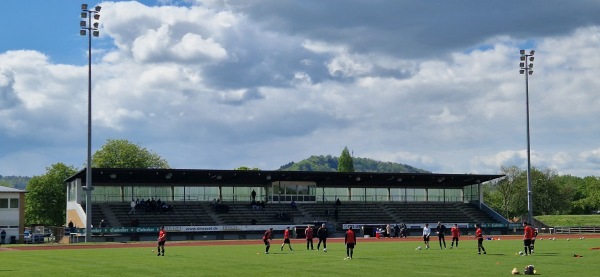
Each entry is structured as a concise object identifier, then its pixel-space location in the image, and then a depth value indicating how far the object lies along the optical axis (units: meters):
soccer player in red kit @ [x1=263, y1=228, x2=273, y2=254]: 45.17
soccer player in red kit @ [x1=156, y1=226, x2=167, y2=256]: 43.81
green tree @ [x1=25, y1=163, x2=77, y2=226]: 120.94
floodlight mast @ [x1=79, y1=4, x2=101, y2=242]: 66.44
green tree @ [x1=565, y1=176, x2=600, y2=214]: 152.25
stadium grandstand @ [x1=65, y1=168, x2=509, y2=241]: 79.62
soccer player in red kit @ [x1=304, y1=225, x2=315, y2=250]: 49.72
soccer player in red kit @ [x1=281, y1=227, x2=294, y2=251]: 48.76
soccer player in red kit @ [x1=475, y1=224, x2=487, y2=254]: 41.75
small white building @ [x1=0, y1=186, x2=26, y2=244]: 74.00
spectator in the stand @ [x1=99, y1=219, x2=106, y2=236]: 75.62
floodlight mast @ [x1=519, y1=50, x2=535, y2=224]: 78.56
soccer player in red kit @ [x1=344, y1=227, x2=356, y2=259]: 38.09
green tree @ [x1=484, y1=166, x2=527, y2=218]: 143.88
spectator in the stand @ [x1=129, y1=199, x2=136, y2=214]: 82.56
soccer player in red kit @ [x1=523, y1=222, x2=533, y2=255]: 39.38
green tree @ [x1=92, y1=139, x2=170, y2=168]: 129.02
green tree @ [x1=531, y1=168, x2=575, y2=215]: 143.50
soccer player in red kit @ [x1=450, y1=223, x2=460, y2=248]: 50.16
